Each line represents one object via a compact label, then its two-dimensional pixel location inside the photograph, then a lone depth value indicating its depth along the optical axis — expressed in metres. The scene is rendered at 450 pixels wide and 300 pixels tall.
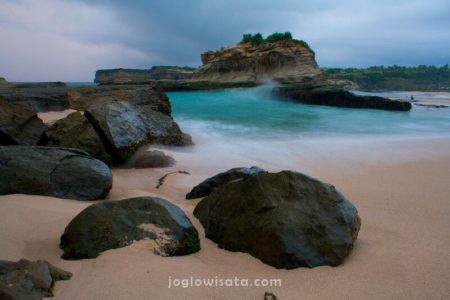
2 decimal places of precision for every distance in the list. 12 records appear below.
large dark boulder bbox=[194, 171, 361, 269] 2.47
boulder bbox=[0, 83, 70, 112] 9.45
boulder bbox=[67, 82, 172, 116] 8.80
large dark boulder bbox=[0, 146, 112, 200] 3.51
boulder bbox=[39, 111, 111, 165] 5.31
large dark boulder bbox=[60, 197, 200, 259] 2.42
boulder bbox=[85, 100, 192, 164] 5.61
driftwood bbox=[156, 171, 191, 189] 4.82
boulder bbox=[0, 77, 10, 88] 16.16
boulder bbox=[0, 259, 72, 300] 1.72
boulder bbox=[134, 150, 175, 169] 5.78
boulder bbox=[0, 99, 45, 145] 5.01
